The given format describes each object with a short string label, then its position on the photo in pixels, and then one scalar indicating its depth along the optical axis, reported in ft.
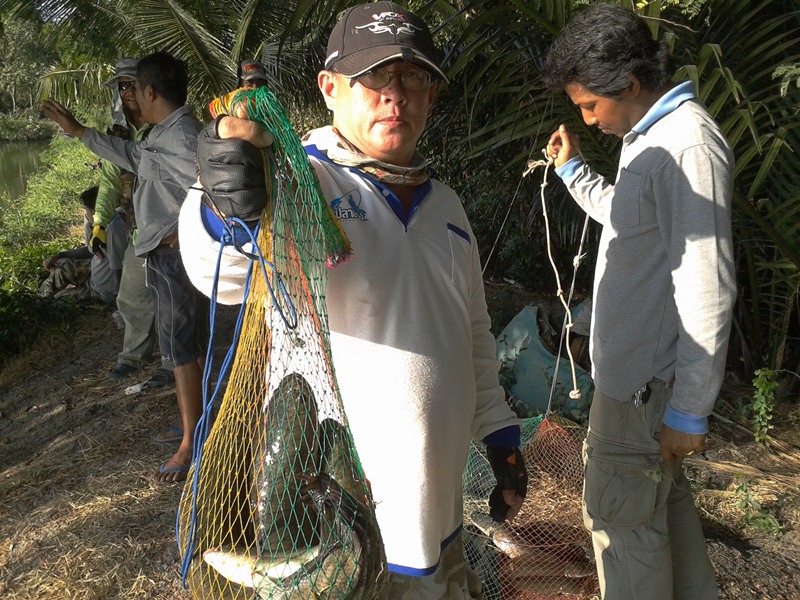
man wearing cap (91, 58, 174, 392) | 13.44
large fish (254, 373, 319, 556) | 4.28
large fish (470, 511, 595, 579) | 8.59
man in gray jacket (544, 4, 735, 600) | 6.10
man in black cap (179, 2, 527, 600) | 4.77
